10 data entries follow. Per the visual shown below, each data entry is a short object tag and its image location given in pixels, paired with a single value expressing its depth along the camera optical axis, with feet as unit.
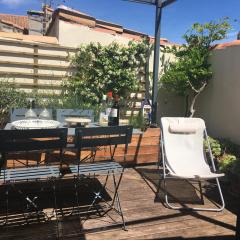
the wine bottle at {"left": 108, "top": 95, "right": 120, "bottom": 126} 12.98
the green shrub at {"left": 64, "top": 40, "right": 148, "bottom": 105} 19.58
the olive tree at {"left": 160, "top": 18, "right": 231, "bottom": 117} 19.01
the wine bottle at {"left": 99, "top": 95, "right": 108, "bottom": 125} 13.62
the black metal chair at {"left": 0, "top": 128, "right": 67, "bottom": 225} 8.93
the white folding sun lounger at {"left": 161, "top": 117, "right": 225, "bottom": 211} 12.91
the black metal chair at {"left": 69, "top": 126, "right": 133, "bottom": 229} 9.76
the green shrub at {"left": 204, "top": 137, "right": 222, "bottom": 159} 16.39
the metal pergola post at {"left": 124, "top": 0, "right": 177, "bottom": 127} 17.61
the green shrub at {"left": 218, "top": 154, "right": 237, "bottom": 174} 14.12
